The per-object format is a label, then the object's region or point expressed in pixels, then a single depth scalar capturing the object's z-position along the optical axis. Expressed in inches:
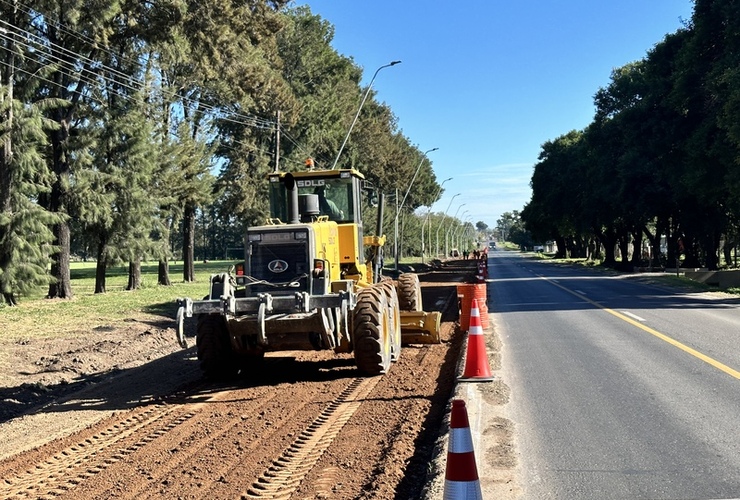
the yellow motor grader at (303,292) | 383.6
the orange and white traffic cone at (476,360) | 367.2
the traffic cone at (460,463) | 152.7
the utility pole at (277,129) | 1180.0
